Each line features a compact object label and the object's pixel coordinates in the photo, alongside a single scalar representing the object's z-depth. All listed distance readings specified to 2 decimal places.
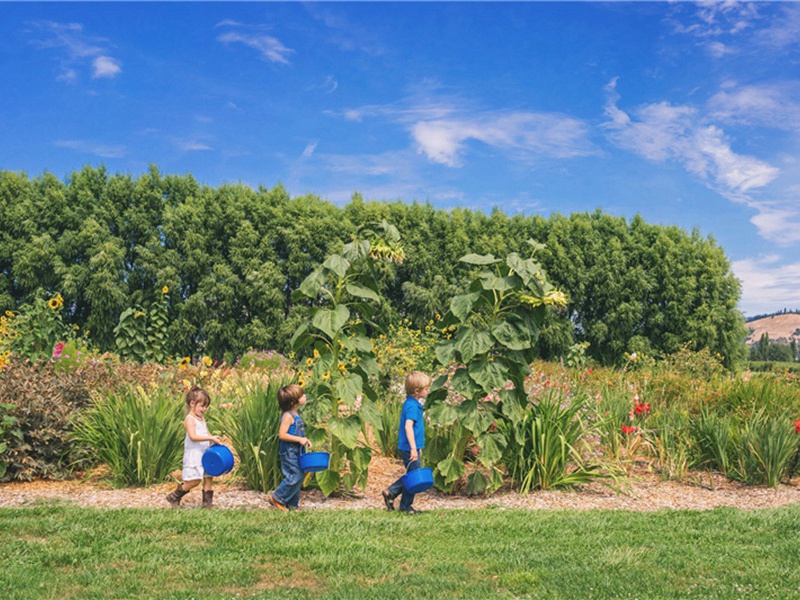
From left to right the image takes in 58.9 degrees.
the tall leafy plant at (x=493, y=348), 5.51
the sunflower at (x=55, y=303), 8.62
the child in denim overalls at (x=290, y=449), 5.39
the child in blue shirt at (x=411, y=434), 5.37
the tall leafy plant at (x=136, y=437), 6.25
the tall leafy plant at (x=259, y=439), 5.89
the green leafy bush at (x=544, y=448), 6.08
